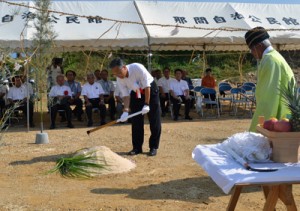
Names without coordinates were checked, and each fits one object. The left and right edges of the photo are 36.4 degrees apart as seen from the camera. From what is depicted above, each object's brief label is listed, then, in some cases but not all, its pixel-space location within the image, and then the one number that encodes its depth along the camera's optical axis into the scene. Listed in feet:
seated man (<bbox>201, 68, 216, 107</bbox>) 42.37
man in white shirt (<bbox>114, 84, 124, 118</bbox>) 36.02
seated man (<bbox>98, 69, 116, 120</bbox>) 36.14
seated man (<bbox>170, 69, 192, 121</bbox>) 36.50
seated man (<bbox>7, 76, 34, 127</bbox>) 32.99
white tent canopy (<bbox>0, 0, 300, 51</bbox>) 34.12
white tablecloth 8.14
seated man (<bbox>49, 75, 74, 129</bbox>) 33.06
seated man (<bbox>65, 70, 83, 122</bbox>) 35.01
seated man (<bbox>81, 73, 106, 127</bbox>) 34.09
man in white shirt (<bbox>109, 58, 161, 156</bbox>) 20.18
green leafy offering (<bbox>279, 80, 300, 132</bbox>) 9.09
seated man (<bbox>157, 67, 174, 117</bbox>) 37.63
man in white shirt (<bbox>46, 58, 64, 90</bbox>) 38.17
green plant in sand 18.40
